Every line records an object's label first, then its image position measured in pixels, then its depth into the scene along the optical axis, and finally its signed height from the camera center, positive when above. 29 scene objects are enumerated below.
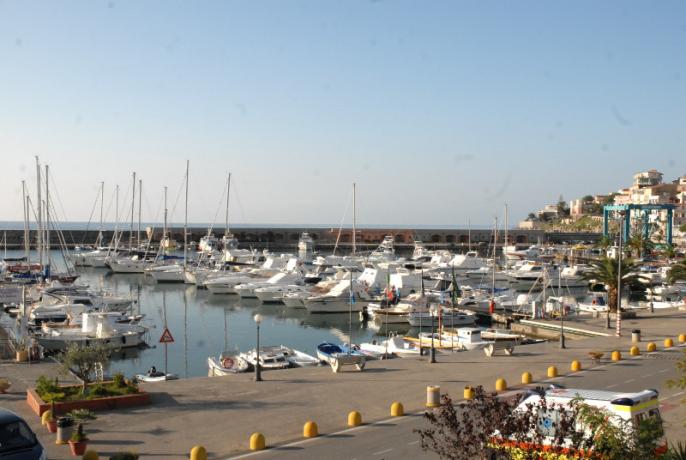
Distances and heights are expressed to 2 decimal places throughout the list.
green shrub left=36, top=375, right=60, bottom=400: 17.16 -4.40
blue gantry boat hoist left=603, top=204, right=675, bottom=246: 100.22 +3.32
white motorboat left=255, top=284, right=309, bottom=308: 61.41 -6.38
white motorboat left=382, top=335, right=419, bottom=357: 33.47 -6.33
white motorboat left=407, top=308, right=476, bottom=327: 46.94 -6.63
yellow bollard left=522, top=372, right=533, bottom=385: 20.97 -4.83
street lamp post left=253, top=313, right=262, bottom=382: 20.78 -4.78
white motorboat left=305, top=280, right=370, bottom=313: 55.03 -6.52
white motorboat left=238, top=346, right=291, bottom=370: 29.17 -6.17
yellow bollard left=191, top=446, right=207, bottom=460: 13.21 -4.67
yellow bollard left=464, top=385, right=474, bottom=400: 17.75 -4.52
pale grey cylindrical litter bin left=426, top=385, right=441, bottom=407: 17.81 -4.66
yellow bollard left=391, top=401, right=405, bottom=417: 17.00 -4.80
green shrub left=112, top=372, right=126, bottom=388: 18.22 -4.47
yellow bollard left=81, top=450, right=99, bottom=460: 12.82 -4.61
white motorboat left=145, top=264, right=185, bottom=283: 77.81 -6.15
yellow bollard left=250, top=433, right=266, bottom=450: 14.23 -4.76
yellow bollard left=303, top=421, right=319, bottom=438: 15.19 -4.80
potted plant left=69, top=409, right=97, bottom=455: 13.56 -4.56
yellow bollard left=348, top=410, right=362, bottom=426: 16.09 -4.78
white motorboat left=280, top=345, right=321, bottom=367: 30.17 -6.34
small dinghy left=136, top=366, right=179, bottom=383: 26.93 -6.48
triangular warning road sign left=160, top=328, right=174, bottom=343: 23.82 -4.21
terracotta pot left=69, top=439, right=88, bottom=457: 13.55 -4.71
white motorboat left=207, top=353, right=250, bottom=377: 28.55 -6.34
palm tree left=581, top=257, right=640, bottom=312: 37.91 -2.69
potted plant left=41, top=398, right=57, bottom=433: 15.08 -4.63
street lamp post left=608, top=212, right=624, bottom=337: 31.23 -3.40
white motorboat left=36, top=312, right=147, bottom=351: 35.72 -6.32
